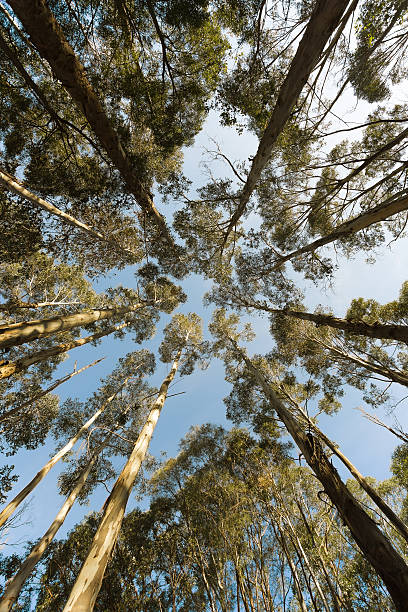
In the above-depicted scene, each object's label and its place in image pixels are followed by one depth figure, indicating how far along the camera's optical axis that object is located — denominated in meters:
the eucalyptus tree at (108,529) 2.31
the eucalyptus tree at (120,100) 6.10
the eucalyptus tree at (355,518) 2.43
